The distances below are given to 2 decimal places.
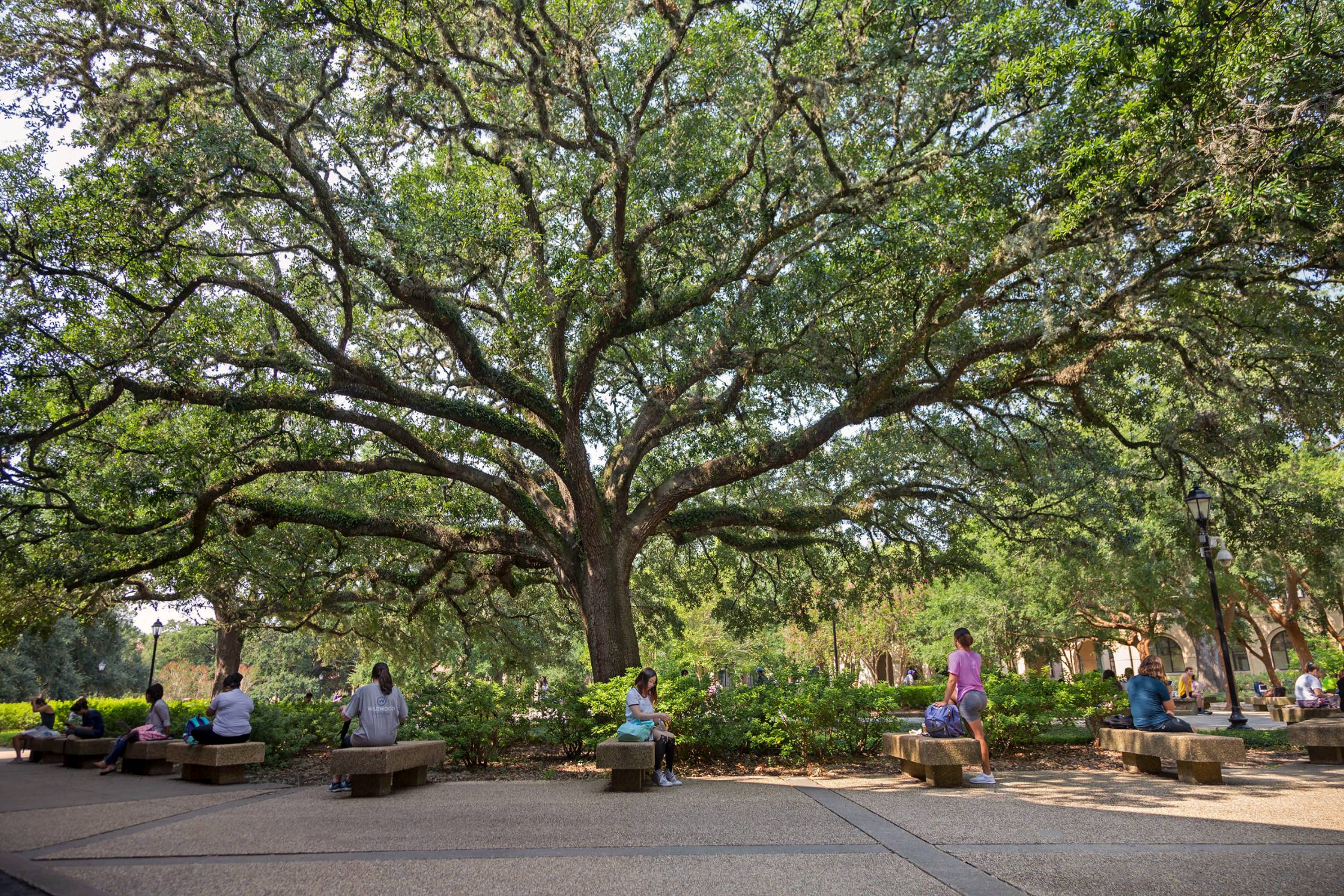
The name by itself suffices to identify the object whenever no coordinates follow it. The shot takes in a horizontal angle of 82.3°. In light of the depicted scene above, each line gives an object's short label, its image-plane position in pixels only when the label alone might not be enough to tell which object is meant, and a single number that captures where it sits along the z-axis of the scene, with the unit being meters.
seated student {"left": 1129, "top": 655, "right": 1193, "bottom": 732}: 7.81
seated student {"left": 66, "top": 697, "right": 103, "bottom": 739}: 11.38
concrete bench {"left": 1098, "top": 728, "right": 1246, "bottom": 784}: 7.01
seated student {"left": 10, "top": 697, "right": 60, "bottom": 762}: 12.12
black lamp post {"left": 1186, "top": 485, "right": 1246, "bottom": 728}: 12.13
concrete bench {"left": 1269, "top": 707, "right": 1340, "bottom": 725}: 12.21
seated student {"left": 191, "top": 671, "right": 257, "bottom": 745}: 8.66
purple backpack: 7.40
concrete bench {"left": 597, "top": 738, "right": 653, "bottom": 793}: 7.41
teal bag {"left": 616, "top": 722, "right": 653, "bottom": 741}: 7.70
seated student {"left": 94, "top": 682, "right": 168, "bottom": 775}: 9.92
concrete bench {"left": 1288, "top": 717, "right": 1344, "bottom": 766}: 8.91
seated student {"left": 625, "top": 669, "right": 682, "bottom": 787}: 7.85
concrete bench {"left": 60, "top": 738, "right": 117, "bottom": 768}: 11.12
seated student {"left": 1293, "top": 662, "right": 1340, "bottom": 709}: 13.16
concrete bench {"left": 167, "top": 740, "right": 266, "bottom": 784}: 8.46
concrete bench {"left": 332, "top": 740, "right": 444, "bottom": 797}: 7.30
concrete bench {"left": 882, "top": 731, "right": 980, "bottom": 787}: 7.14
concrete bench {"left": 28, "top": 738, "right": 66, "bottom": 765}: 11.55
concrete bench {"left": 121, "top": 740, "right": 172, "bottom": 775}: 9.70
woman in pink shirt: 7.47
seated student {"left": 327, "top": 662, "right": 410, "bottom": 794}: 7.64
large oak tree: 8.16
